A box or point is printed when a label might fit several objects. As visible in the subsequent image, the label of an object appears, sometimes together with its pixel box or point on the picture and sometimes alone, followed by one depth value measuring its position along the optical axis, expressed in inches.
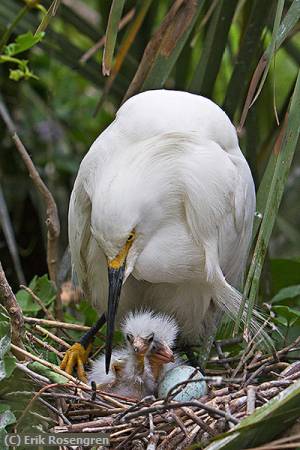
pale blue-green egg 218.8
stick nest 193.2
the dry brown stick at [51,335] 247.4
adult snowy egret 232.5
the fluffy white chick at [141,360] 237.6
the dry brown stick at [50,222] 247.4
